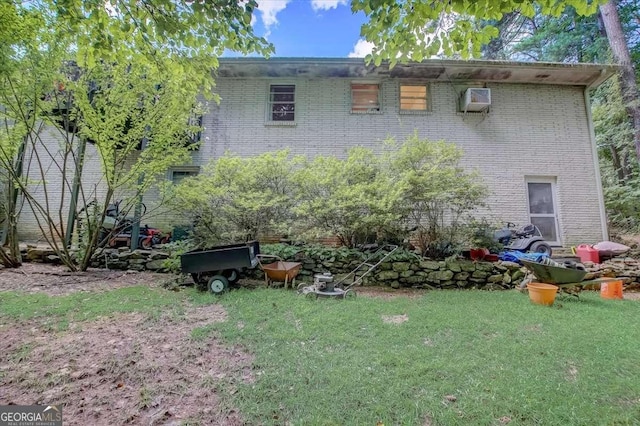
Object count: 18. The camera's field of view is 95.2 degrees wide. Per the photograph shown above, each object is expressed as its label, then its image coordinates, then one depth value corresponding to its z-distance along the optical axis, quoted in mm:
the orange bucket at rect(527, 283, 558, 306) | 4629
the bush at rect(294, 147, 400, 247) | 5805
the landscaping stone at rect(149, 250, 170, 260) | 6523
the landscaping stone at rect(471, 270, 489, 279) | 5961
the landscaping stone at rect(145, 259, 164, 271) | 6477
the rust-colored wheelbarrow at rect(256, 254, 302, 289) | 5344
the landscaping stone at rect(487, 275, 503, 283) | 5973
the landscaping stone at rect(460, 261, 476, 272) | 5934
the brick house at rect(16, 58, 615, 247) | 8602
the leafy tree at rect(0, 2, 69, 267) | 4227
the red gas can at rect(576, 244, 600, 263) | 7113
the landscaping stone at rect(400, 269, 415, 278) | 5949
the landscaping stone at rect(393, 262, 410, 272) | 5957
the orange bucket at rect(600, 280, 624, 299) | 5320
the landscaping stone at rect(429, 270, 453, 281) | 5898
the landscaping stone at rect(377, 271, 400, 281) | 5957
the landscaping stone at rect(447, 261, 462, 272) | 5926
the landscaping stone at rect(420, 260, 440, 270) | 5941
